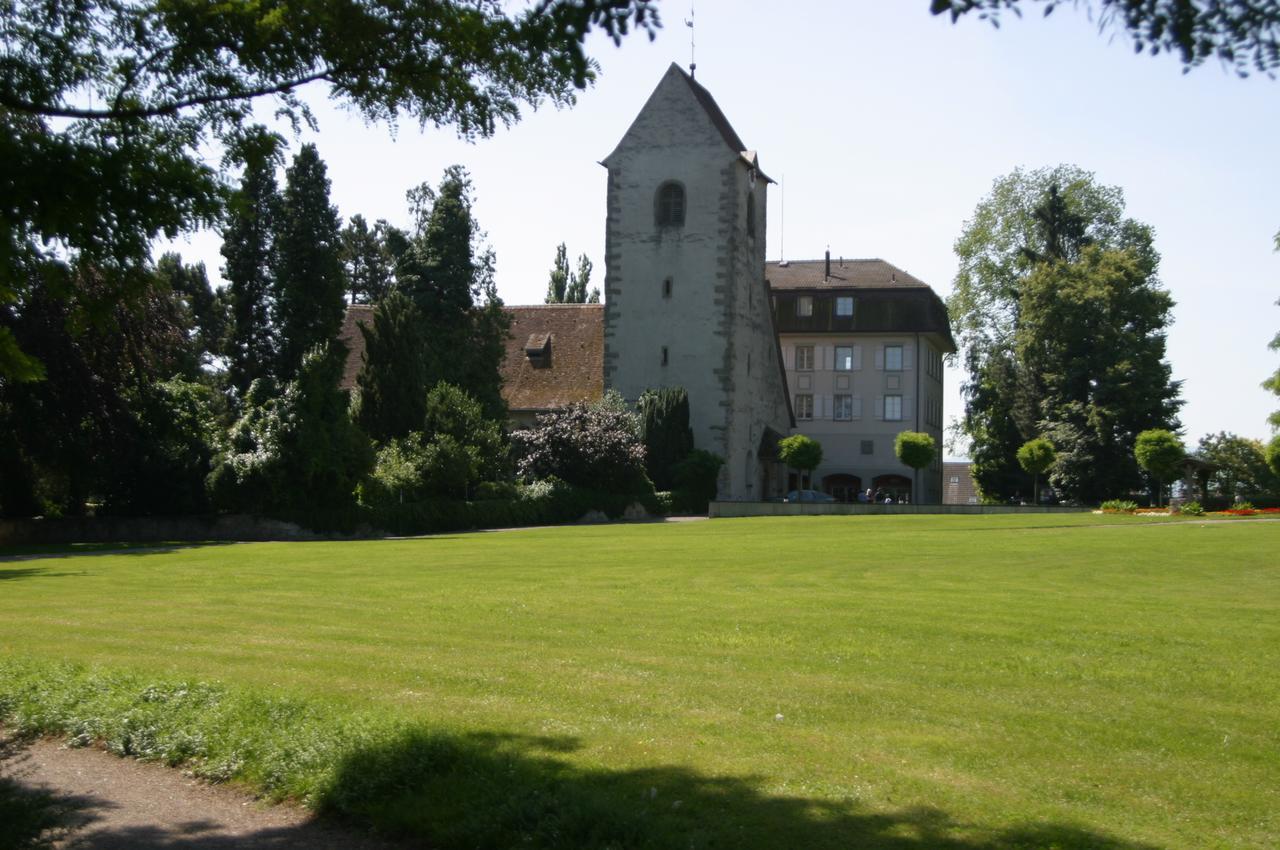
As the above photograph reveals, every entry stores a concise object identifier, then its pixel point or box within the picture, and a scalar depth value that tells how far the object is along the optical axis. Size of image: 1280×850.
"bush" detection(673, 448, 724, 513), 57.44
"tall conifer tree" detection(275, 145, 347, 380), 53.34
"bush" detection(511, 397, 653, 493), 52.09
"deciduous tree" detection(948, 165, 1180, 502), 66.25
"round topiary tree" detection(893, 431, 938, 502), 68.94
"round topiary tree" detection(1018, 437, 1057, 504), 63.34
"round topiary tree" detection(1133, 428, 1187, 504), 53.16
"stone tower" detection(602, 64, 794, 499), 61.94
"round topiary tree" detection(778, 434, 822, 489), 65.38
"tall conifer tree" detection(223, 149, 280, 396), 55.59
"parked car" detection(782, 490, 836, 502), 69.12
